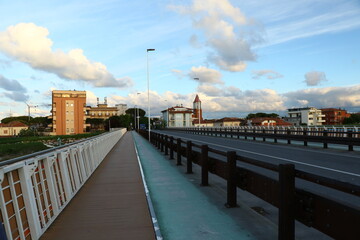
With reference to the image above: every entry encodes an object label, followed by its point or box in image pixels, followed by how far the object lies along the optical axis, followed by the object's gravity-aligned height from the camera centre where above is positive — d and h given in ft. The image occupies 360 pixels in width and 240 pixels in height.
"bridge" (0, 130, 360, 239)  11.75 -5.31
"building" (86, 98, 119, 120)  560.61 +20.68
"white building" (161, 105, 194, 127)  534.37 +5.91
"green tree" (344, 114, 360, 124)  479.00 -4.17
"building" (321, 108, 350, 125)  543.80 +2.44
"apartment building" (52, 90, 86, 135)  358.02 +12.18
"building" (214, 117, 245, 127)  636.81 -2.59
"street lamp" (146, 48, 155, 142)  123.44 +27.39
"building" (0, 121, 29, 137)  477.85 -4.15
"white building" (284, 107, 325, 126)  479.90 +2.82
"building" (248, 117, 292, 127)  466.33 -3.16
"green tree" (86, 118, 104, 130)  493.15 +1.05
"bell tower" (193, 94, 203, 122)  582.76 +26.10
